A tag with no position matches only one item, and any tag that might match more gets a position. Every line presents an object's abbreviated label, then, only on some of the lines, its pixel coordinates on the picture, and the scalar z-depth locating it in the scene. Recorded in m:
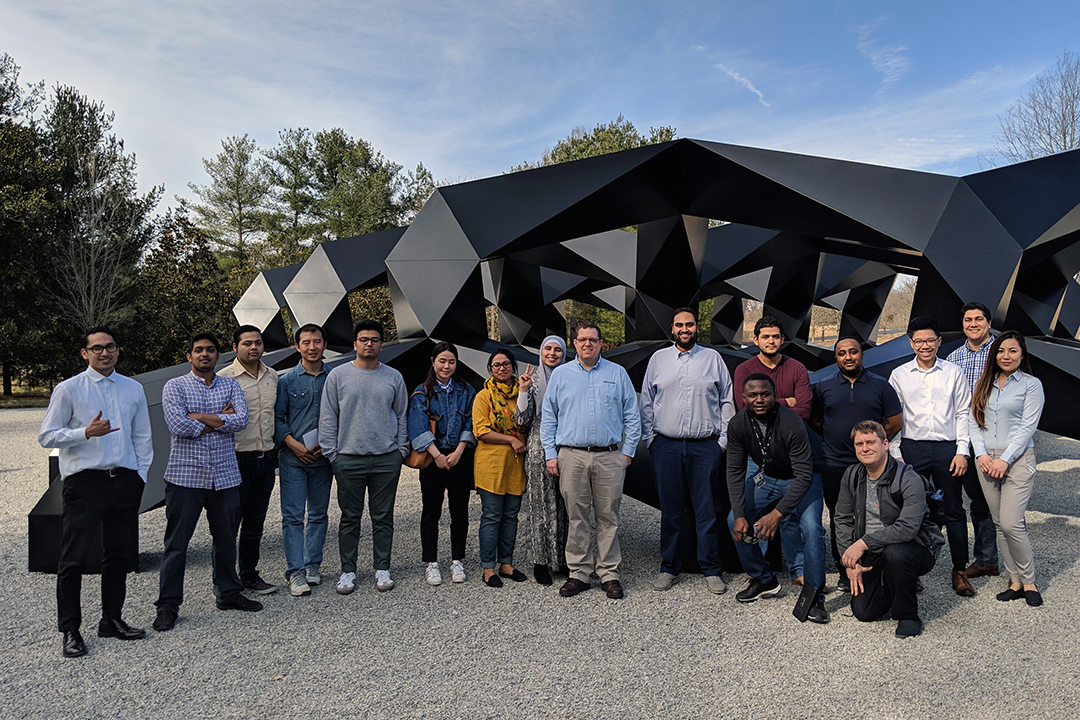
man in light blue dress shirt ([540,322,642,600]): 4.82
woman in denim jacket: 5.14
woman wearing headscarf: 5.11
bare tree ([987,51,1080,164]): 24.70
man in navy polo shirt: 4.68
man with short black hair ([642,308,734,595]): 4.89
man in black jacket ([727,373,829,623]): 4.44
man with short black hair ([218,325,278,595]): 4.84
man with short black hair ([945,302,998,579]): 5.14
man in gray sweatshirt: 4.91
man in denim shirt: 4.98
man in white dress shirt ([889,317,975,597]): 4.80
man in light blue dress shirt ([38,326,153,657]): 3.92
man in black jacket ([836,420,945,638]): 4.21
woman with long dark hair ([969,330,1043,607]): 4.69
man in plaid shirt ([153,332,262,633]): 4.38
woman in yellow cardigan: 5.09
